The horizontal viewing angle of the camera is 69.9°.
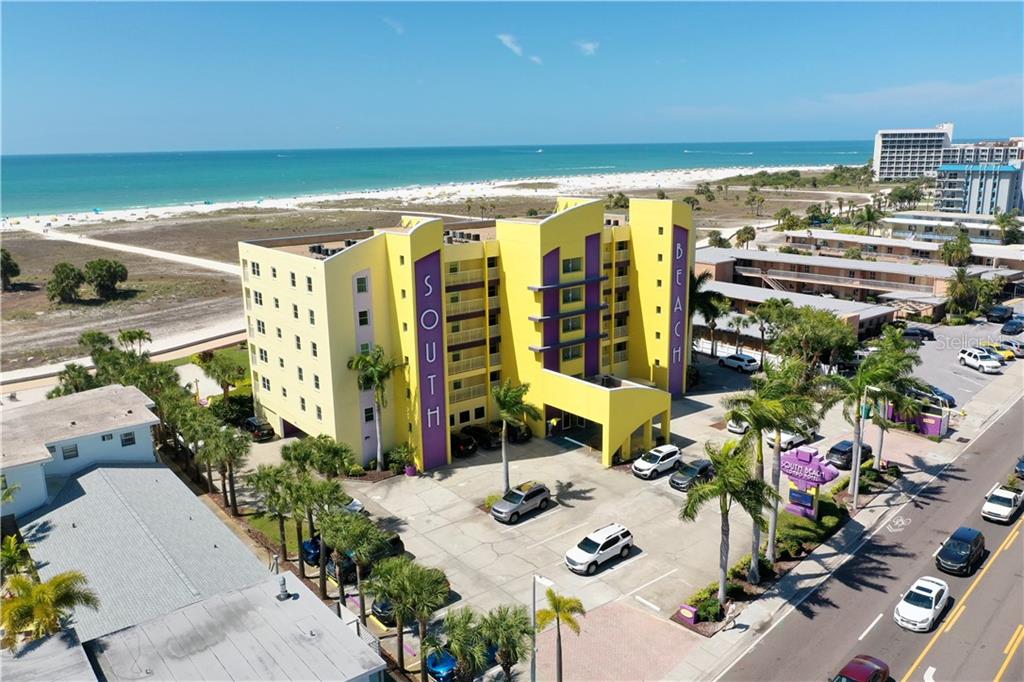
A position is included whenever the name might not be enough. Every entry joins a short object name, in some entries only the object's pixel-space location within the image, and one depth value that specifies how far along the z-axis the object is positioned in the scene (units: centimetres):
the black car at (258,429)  5481
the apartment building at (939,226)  11950
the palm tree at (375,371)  4684
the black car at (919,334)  7731
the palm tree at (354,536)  2920
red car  2727
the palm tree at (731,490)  3036
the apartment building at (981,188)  14962
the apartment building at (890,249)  9975
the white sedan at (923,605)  3120
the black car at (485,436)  5203
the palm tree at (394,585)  2602
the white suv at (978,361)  6700
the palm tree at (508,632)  2433
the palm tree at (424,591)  2580
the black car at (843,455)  4806
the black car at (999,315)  8458
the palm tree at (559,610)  2456
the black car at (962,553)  3522
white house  3616
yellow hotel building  4772
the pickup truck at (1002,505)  4022
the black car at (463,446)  5075
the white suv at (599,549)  3634
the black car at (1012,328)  7881
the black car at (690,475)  4491
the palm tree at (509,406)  4309
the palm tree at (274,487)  3319
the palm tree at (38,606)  2353
